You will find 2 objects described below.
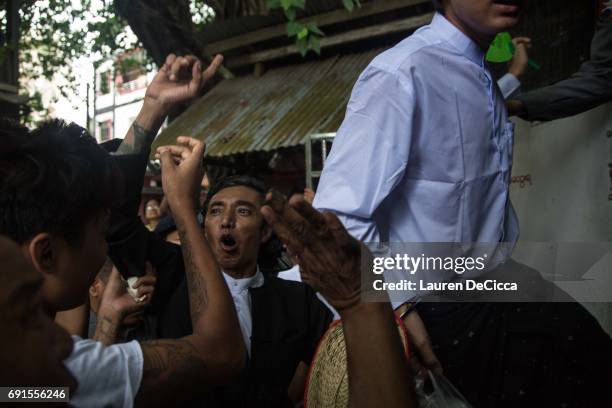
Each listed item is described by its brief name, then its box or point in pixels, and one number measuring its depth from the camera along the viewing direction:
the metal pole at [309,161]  5.64
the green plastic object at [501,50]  3.13
